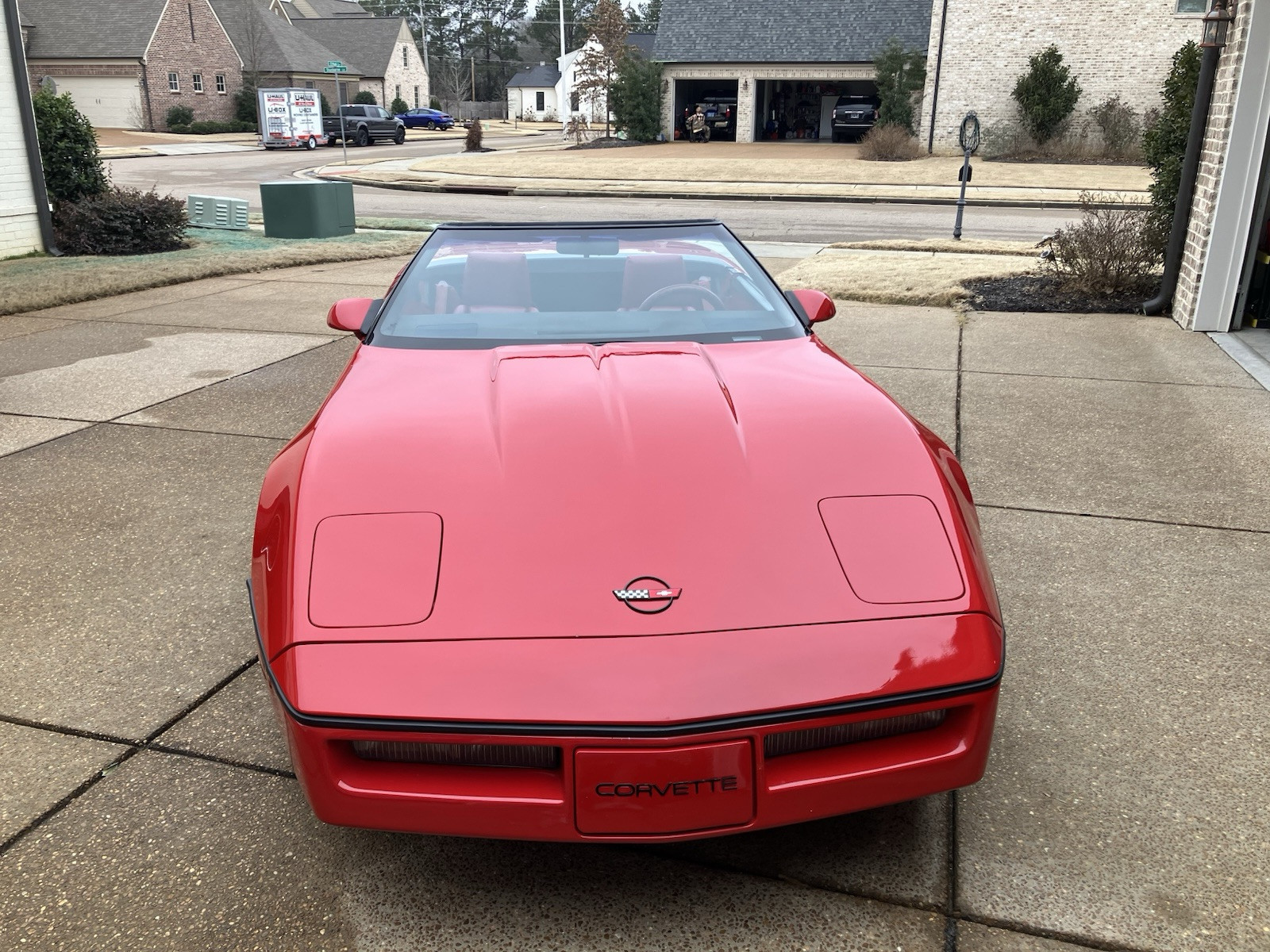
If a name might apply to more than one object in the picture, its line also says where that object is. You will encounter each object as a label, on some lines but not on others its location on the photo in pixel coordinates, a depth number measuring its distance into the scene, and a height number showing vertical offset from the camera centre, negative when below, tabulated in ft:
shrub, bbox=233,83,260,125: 177.17 +6.82
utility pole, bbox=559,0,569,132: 168.84 +7.45
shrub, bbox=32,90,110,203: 38.96 -0.27
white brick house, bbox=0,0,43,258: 36.09 -1.59
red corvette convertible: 6.32 -3.04
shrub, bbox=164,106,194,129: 163.73 +4.35
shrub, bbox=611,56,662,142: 136.36 +7.05
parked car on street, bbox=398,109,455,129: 198.90 +5.52
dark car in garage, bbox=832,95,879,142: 127.75 +4.73
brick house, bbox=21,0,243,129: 160.97 +13.87
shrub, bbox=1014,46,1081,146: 103.55 +6.49
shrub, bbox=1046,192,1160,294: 29.89 -2.82
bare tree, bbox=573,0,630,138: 148.87 +14.77
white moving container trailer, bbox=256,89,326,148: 131.64 +3.67
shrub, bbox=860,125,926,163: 102.68 +0.77
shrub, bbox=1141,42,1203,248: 28.78 +0.61
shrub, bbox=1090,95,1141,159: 102.42 +3.00
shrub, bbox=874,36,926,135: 114.11 +7.95
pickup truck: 144.87 +3.01
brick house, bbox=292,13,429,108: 216.74 +21.71
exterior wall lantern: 25.13 +3.31
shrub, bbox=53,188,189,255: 39.47 -3.13
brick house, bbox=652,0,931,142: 132.98 +14.07
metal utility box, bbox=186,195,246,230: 50.26 -3.29
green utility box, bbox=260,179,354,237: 46.26 -2.79
